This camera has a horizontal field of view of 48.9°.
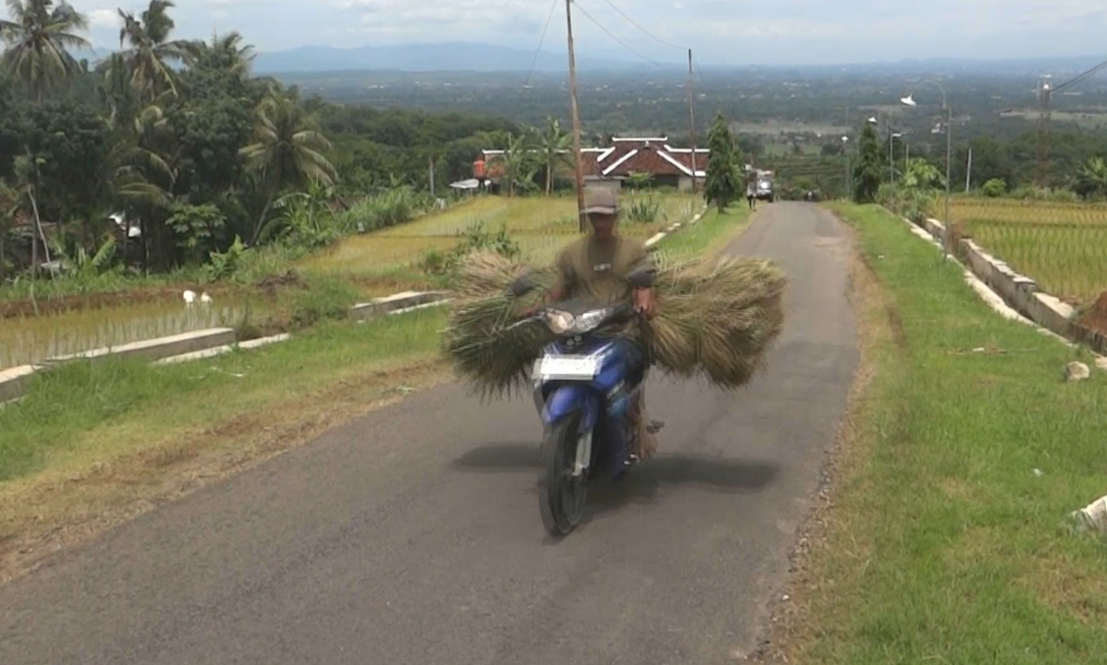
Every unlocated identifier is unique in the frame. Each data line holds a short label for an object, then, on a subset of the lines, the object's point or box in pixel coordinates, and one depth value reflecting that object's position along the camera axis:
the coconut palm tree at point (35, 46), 51.12
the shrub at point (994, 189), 46.94
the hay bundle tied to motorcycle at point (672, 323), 6.94
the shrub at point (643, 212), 35.65
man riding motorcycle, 6.62
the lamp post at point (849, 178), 56.59
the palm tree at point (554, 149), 58.03
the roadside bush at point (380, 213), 36.41
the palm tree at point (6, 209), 38.50
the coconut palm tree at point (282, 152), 48.84
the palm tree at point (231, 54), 56.38
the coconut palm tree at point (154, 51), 53.69
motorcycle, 6.01
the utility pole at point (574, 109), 28.02
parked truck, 57.59
